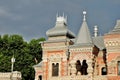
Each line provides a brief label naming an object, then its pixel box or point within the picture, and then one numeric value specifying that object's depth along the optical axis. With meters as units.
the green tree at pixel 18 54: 56.13
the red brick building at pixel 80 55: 39.53
